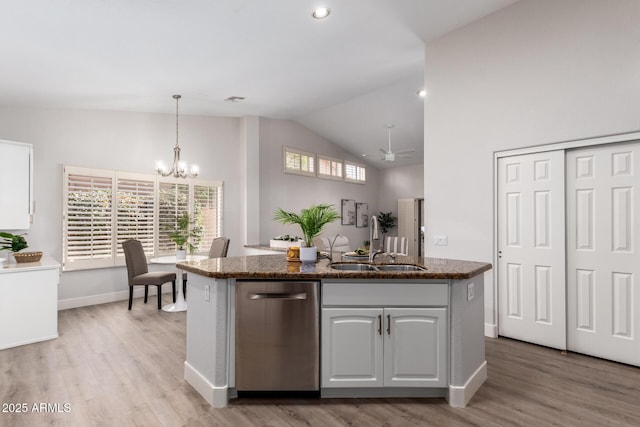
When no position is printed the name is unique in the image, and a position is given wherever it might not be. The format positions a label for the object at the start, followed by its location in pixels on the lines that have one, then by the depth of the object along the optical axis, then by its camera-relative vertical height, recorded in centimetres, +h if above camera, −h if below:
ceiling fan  730 +125
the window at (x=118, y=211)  524 +9
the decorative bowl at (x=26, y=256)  402 -44
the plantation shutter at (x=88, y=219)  520 -3
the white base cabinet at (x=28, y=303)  363 -89
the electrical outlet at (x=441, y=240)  436 -25
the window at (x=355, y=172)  976 +126
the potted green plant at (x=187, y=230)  607 -22
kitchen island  250 -79
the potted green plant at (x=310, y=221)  289 -2
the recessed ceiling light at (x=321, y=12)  348 +199
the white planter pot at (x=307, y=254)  300 -29
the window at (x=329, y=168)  892 +127
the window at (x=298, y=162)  802 +128
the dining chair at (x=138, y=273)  508 -80
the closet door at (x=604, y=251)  318 -29
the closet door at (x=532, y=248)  358 -30
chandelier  536 +74
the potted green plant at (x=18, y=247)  403 -34
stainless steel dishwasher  251 -81
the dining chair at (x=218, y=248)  579 -50
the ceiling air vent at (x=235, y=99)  587 +193
